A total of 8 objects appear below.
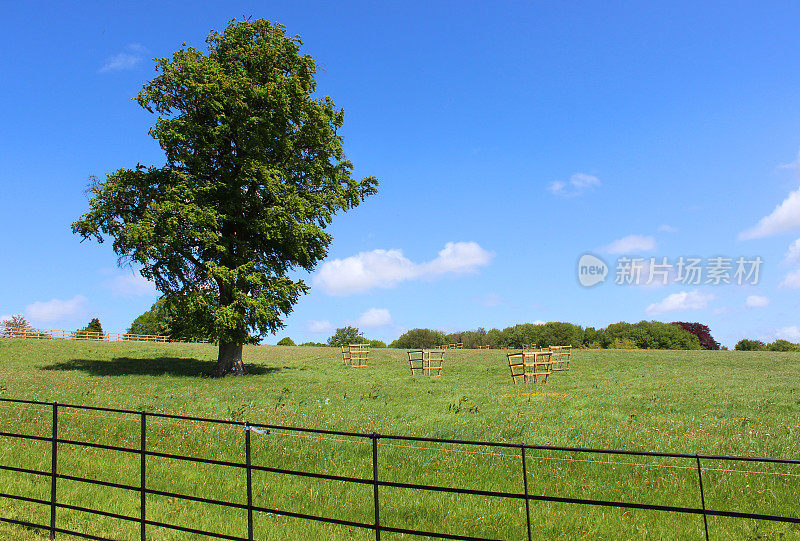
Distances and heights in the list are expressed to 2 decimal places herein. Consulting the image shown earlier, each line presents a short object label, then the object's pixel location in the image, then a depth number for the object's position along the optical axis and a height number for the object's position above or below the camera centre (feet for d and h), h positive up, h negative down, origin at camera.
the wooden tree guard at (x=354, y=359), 143.88 -2.76
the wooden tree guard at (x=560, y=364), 107.96 -6.42
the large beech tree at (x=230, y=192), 94.07 +30.64
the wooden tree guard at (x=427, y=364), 117.39 -4.56
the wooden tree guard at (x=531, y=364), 90.62 -4.37
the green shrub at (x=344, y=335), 467.23 +11.69
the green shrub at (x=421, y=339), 441.68 +5.43
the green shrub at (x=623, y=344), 348.47 -5.42
